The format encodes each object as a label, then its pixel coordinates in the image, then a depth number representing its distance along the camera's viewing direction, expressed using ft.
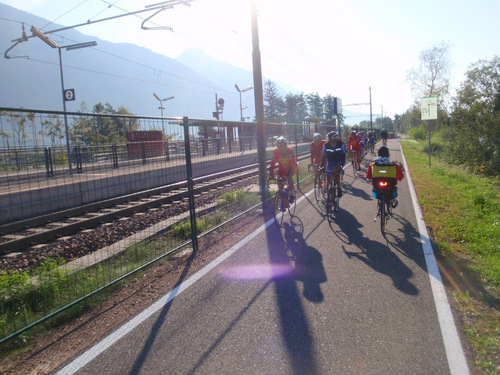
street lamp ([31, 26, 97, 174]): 16.67
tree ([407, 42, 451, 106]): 178.50
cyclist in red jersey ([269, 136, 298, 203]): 26.20
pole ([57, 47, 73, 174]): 14.71
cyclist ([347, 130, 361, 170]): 49.85
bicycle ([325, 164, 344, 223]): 26.73
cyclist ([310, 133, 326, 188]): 35.64
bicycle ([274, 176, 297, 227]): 26.23
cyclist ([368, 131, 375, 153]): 86.30
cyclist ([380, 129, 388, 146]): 82.27
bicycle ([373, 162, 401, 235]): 22.00
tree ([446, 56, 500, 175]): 71.51
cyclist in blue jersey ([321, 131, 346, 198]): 28.04
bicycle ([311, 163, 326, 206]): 33.96
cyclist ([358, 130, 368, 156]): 76.21
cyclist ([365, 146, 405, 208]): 22.18
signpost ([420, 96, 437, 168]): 54.70
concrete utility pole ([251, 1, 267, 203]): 31.42
